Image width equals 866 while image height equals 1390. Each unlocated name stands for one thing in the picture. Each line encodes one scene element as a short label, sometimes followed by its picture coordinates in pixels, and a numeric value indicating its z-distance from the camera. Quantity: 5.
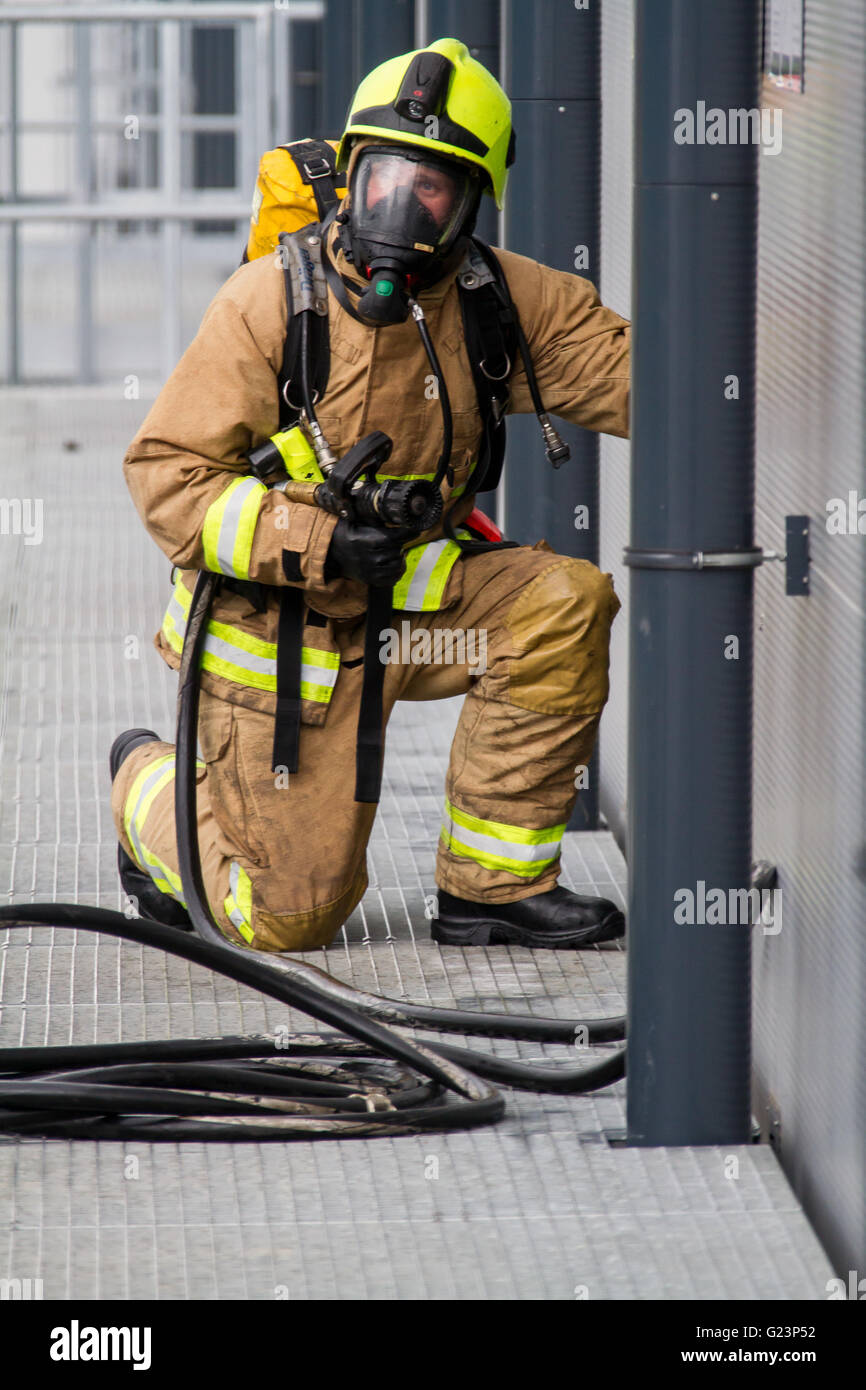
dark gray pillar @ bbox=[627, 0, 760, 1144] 4.76
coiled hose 5.20
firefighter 6.29
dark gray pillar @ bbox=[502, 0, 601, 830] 7.77
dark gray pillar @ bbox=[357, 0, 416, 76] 11.72
